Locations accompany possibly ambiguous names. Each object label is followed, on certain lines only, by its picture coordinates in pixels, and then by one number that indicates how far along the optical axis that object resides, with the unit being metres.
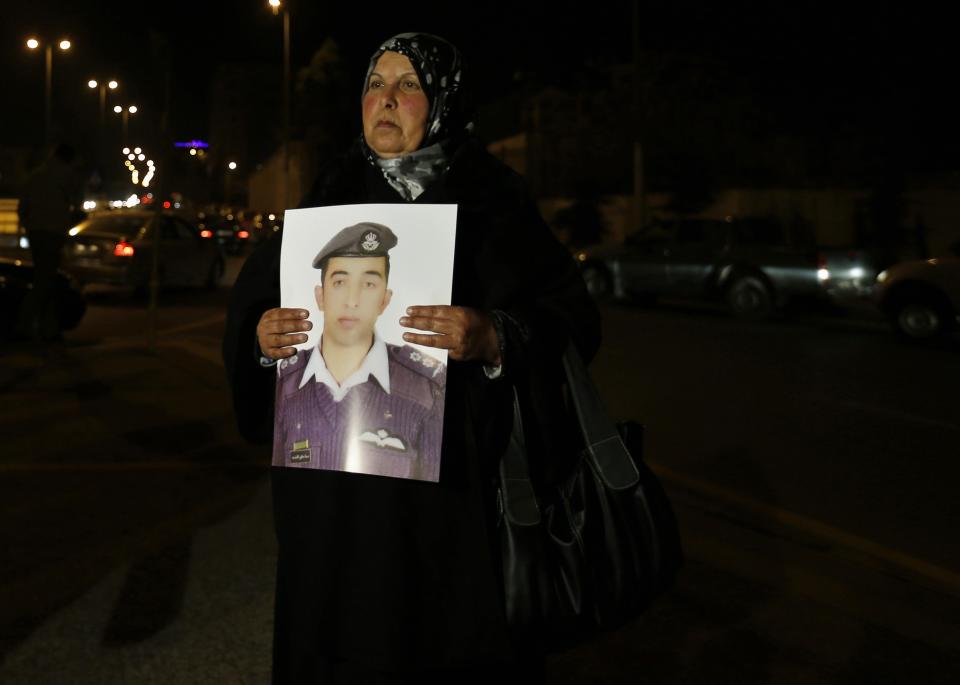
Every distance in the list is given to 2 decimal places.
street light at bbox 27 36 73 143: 39.69
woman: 2.19
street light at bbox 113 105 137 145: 77.22
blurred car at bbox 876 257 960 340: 14.40
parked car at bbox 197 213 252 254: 36.38
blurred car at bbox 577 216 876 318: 17.42
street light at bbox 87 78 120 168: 59.28
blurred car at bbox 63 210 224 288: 19.22
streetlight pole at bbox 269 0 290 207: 38.44
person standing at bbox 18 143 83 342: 12.11
